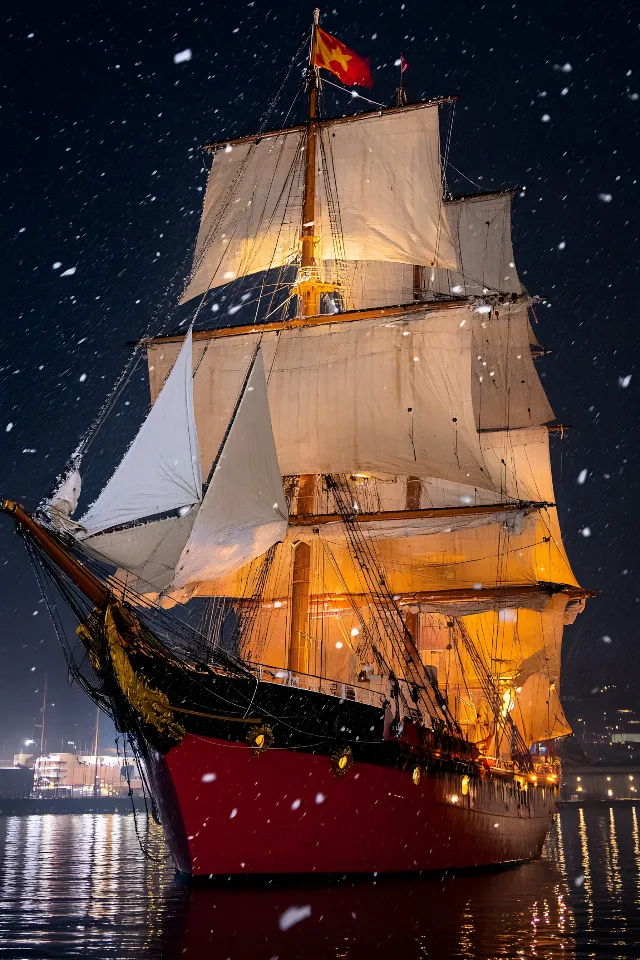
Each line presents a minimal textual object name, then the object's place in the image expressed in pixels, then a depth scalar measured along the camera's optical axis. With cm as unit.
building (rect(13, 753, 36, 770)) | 10956
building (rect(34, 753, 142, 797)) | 10250
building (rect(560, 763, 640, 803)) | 11850
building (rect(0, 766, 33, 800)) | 8819
